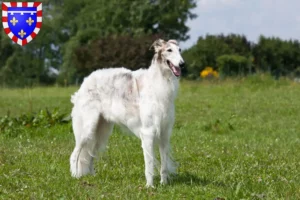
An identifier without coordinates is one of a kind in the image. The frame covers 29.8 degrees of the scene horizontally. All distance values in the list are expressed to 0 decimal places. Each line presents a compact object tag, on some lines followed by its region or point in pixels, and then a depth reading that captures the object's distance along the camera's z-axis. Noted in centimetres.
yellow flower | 4181
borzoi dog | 651
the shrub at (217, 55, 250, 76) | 4369
